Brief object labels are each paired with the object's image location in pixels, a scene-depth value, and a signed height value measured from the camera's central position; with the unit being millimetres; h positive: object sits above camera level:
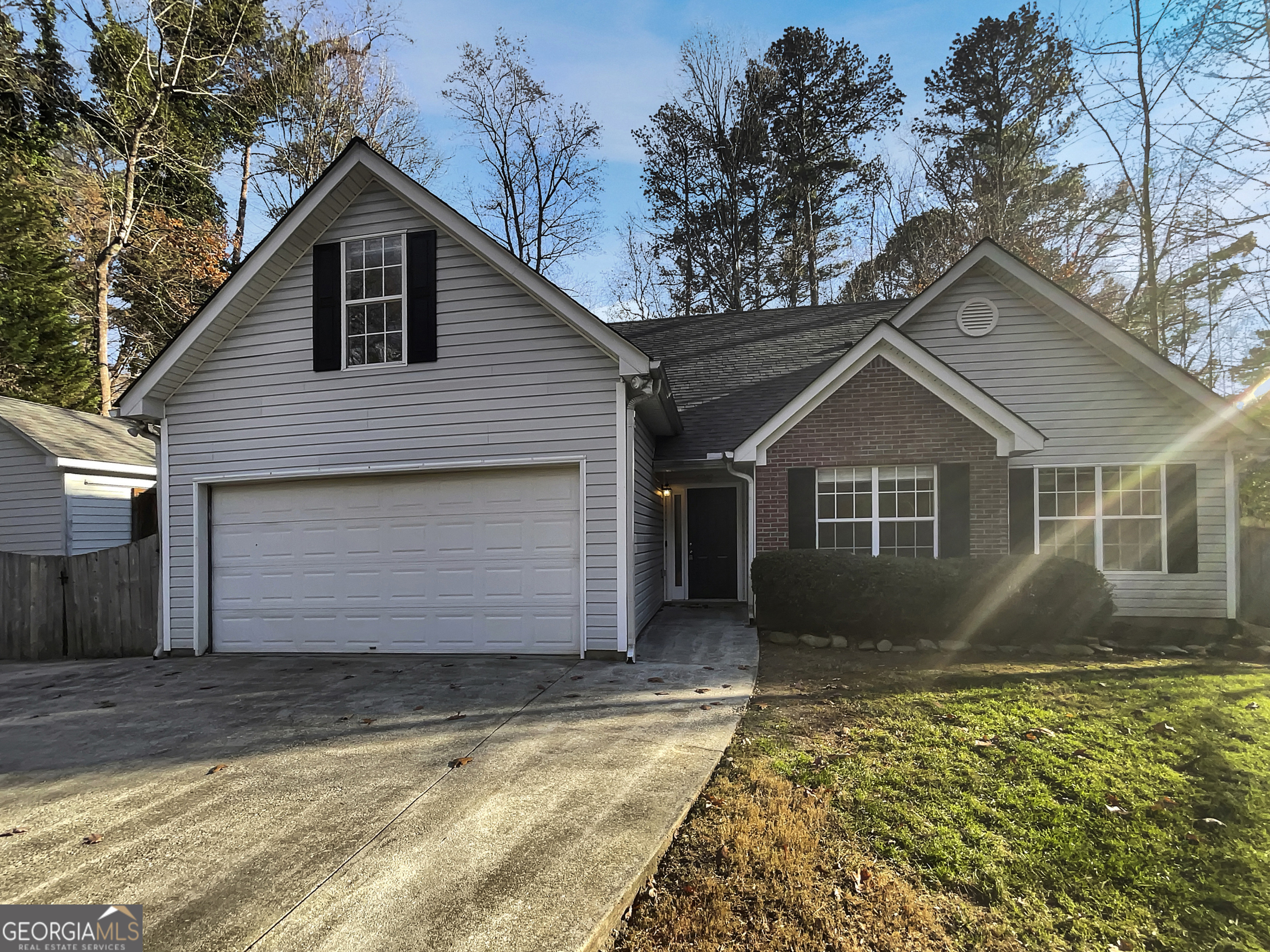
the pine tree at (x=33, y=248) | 17031 +6449
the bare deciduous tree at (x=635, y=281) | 24281 +7731
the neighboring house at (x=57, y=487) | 11727 +14
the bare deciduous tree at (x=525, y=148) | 22750 +12093
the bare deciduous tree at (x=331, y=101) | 20656 +12610
